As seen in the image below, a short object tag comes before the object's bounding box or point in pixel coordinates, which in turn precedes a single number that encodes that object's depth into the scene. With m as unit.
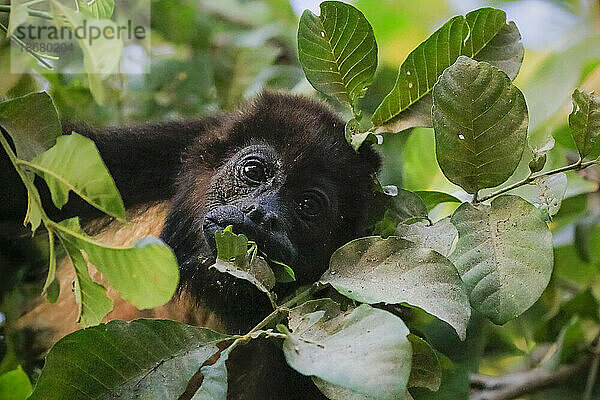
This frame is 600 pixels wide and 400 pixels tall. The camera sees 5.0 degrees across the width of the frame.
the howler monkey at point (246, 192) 3.31
